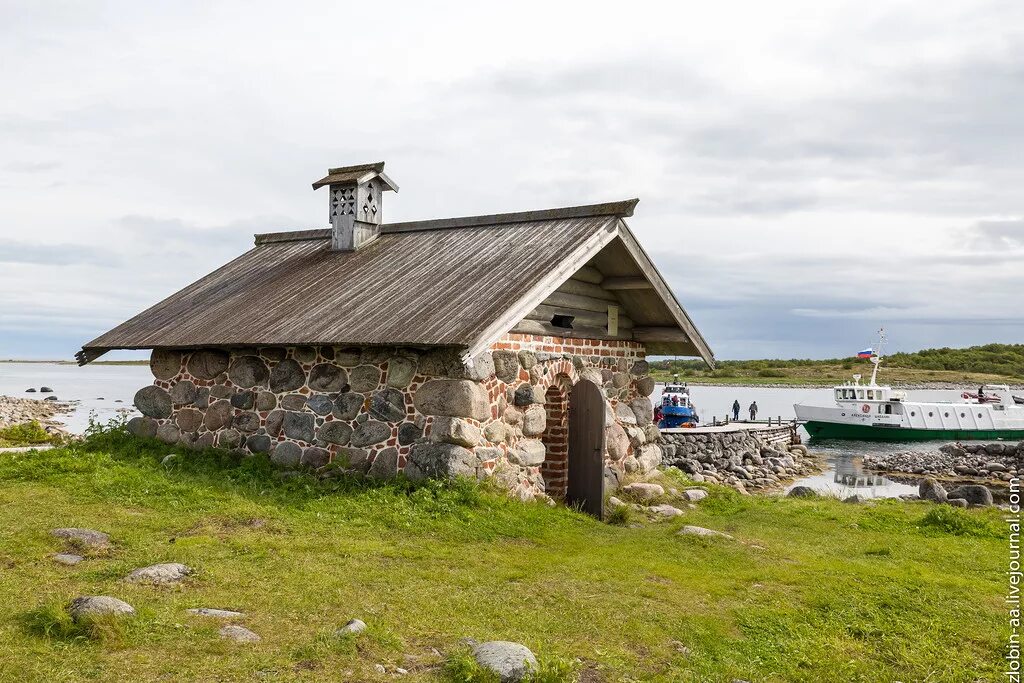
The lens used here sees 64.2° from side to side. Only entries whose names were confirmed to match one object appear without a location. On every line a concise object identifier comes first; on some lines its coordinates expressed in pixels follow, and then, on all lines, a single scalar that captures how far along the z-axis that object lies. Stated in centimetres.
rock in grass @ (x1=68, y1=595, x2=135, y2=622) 596
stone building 1142
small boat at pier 4225
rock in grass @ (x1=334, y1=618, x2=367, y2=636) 620
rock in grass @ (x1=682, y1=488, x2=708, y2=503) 1441
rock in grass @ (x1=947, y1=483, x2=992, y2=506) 1777
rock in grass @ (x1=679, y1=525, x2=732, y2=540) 1084
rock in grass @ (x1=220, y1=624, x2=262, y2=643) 605
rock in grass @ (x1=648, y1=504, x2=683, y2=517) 1294
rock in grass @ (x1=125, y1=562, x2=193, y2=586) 732
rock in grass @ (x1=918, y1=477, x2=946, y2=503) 1719
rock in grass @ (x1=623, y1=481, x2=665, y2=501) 1402
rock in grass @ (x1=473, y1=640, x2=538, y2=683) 562
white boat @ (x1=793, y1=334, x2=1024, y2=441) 4428
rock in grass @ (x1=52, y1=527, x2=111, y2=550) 855
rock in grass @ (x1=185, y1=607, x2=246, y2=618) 648
